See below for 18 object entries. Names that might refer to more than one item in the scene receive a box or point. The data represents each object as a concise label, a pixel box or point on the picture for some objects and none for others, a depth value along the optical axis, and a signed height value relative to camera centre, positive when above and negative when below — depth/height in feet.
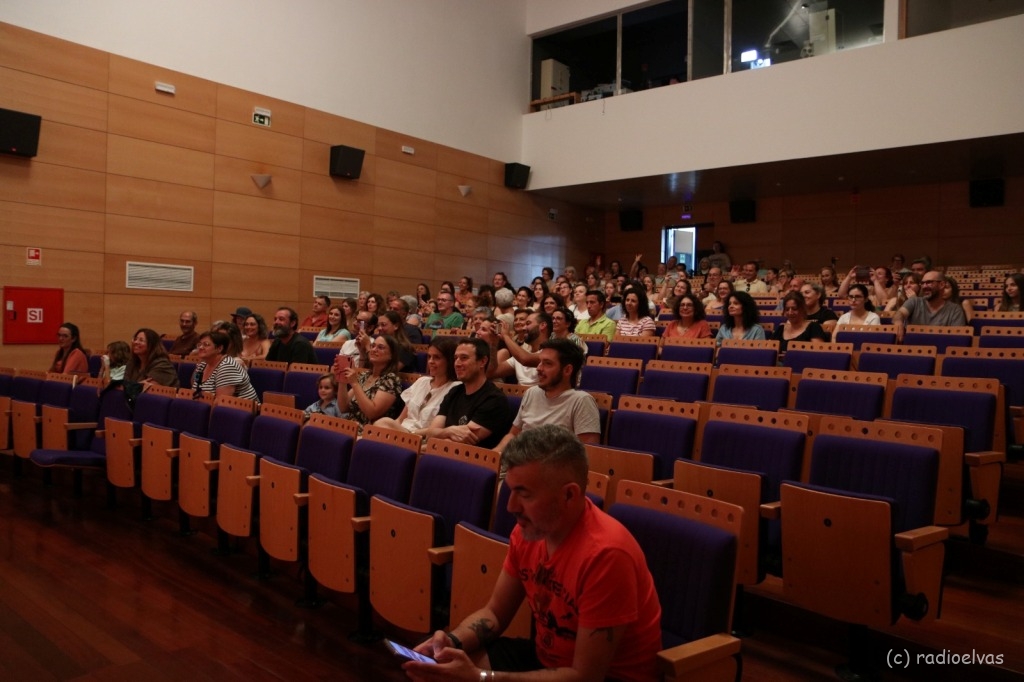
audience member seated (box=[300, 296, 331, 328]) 21.15 +0.60
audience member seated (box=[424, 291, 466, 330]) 19.03 +0.47
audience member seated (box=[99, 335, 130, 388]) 13.85 -0.72
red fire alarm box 17.84 +0.19
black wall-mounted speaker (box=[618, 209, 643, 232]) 36.17 +6.11
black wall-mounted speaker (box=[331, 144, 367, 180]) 25.00 +6.08
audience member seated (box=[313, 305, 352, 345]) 17.26 +0.08
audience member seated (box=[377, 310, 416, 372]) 12.70 +0.00
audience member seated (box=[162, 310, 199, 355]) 17.80 -0.28
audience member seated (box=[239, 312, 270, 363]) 16.44 -0.29
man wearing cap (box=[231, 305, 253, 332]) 19.69 +0.35
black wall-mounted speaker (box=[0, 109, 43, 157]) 17.47 +4.78
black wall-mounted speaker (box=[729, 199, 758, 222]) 32.42 +6.07
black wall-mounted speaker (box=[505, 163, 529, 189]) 31.63 +7.26
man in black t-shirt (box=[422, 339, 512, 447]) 8.58 -0.89
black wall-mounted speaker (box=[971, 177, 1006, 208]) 26.63 +5.92
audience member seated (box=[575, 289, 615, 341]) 15.67 +0.45
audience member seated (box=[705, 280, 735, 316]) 17.17 +1.10
